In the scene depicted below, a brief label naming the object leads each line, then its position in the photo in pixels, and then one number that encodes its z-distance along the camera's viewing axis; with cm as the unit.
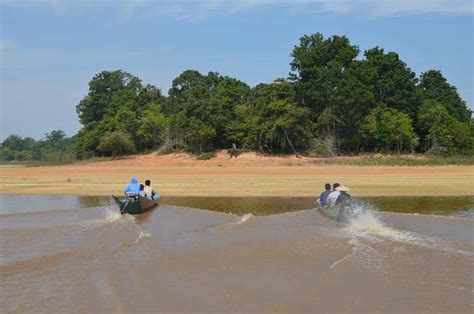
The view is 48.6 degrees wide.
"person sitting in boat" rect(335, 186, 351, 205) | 1863
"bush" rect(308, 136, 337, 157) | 5634
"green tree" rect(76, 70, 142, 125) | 8056
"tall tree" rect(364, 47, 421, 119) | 6456
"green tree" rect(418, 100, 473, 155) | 5934
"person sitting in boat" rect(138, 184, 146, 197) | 2250
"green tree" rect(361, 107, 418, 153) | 5872
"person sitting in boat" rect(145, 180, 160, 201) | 2360
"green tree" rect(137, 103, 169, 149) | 6419
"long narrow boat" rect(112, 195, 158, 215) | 2098
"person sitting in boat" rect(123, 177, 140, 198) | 2191
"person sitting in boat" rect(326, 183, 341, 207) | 1941
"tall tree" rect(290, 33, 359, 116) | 5894
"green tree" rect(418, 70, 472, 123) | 7006
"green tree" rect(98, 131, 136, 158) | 6196
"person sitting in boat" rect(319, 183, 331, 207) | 2030
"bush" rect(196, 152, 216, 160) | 5628
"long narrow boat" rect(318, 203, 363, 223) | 1806
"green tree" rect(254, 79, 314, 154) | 5522
